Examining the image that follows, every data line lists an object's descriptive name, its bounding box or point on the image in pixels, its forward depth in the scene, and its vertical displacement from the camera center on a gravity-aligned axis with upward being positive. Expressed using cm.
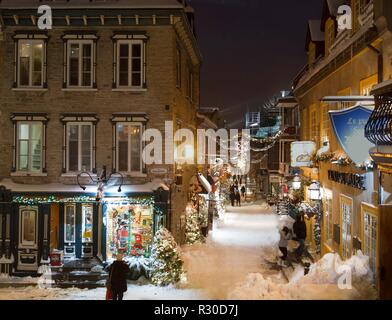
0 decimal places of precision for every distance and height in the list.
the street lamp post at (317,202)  1959 -138
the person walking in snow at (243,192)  4972 -238
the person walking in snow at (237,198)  4494 -267
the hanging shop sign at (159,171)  1980 -9
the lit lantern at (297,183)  2464 -71
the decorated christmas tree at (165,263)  1658 -315
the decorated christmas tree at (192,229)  2347 -286
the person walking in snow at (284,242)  1980 -294
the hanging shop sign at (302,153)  2086 +66
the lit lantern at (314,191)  1956 -88
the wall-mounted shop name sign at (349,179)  1353 -31
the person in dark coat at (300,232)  2050 -264
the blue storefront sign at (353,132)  1044 +77
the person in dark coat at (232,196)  4456 -252
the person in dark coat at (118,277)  1313 -288
